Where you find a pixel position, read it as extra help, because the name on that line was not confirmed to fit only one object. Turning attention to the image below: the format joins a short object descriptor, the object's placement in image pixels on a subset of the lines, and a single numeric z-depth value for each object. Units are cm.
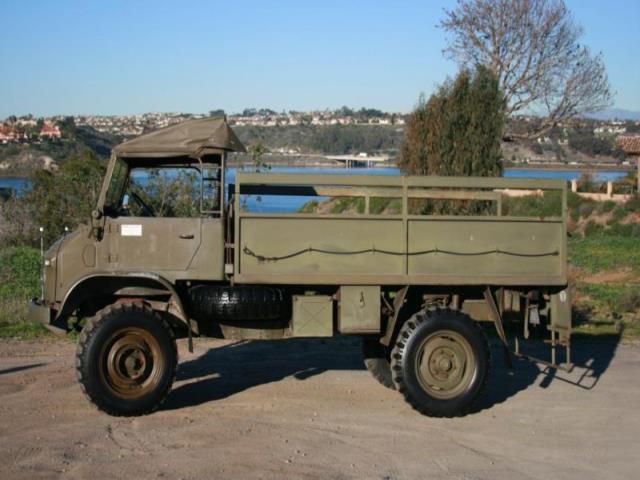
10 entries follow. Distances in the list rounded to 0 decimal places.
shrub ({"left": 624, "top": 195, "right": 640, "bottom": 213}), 4428
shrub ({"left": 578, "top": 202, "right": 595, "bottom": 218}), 4588
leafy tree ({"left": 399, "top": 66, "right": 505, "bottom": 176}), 2269
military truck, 938
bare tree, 3434
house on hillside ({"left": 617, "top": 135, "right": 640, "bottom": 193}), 5468
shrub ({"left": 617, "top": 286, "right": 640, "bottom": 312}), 1780
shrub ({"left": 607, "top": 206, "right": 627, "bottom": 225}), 4372
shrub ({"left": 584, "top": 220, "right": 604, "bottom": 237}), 4291
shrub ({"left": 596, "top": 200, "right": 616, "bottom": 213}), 4547
